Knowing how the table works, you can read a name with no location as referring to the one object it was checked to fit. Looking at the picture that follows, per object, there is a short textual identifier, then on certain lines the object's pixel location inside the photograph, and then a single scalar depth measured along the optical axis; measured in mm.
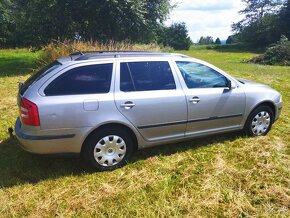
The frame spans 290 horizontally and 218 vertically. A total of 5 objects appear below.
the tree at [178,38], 47031
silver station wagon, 3895
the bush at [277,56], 19786
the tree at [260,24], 47156
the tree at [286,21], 44906
